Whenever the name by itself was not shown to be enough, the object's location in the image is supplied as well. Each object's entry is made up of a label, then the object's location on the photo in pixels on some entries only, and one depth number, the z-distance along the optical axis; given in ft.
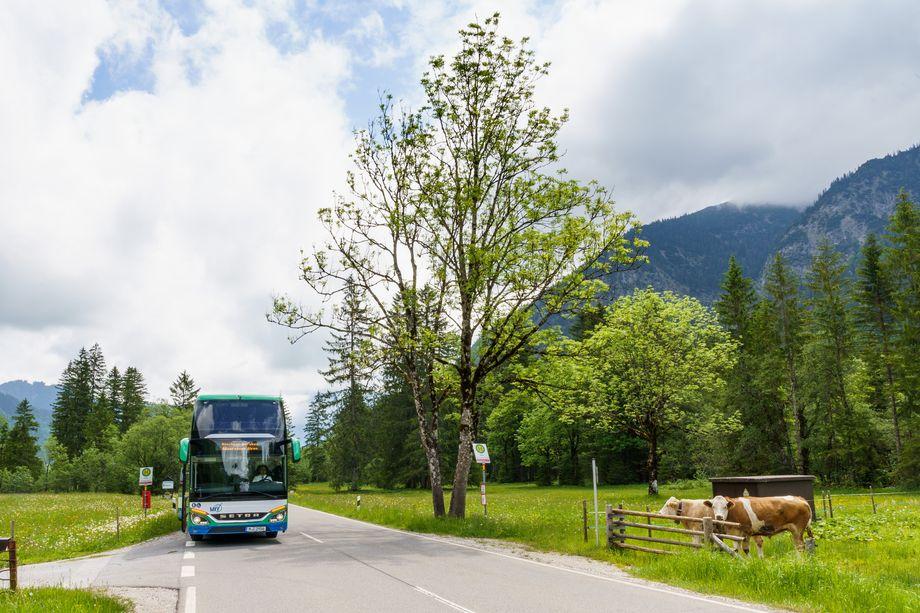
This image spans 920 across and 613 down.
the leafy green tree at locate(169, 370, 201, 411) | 390.42
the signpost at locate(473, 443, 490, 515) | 66.54
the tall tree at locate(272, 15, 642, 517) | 68.90
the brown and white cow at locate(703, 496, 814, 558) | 44.80
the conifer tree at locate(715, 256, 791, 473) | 157.17
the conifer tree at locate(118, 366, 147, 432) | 352.28
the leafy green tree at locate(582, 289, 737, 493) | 136.98
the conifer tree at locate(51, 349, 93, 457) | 327.67
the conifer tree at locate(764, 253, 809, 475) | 166.20
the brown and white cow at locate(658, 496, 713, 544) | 47.44
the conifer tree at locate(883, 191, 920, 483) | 132.57
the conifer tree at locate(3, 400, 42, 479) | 318.04
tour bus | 57.31
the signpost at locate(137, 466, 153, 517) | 82.94
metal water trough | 53.78
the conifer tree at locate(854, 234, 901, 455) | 183.62
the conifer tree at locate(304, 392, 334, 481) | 355.36
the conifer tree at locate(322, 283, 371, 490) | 224.74
